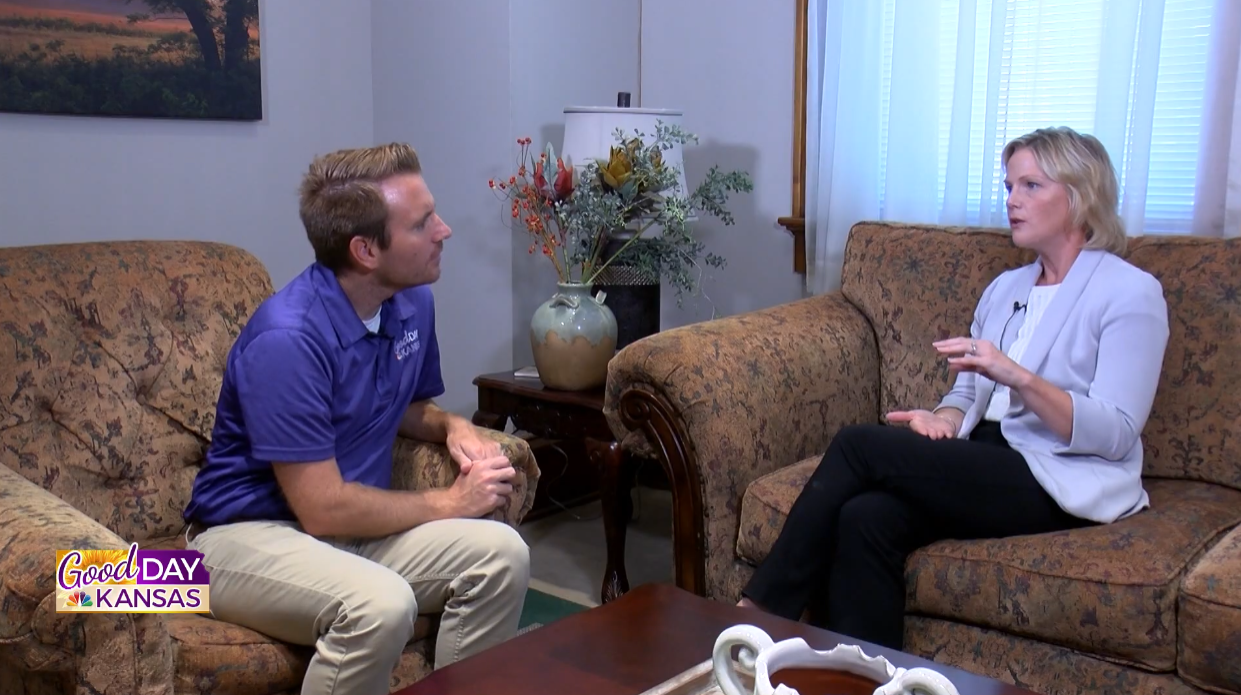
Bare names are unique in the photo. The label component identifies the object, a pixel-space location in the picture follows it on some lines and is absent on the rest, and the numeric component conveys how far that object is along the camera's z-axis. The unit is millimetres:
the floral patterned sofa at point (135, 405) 1566
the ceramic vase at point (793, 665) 1088
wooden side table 2566
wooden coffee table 1262
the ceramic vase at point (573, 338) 2662
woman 1916
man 1605
